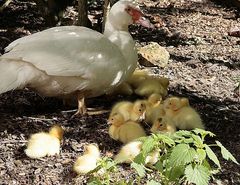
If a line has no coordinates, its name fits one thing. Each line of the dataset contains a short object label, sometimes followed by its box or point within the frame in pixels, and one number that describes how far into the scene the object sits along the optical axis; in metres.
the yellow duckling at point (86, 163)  2.72
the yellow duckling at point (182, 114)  3.28
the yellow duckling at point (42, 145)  2.96
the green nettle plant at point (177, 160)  1.99
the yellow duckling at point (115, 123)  3.18
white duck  3.35
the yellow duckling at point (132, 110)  3.31
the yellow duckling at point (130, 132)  3.11
